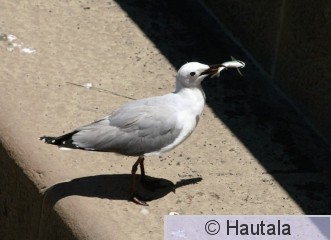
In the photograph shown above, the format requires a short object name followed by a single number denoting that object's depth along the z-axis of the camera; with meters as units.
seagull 9.35
